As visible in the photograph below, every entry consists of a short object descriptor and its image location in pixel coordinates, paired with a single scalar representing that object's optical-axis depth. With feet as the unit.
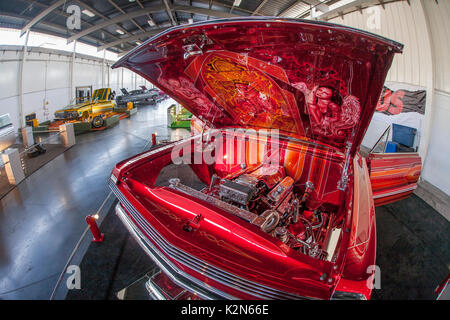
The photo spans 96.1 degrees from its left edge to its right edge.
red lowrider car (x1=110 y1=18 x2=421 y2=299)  3.33
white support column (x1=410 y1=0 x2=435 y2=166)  12.18
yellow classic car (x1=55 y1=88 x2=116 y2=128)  25.67
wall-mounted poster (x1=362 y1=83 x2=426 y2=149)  14.23
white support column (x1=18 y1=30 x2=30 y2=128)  26.71
